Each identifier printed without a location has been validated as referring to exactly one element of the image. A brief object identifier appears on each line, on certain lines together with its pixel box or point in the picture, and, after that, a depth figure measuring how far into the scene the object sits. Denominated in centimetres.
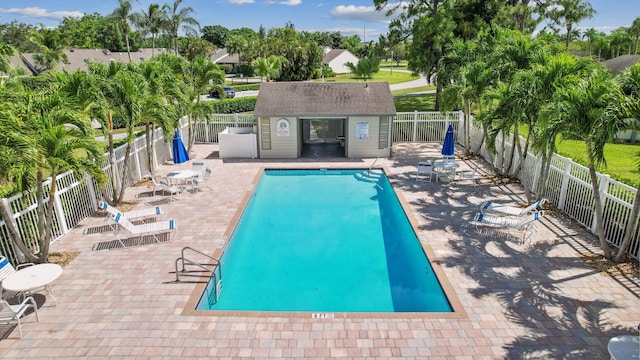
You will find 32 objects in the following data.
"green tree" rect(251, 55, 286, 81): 3903
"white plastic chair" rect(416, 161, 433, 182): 1580
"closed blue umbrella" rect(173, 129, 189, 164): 1651
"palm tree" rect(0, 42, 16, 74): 2075
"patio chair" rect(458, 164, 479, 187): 1558
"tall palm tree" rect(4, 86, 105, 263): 805
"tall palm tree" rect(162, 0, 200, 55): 5003
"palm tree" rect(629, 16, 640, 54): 5659
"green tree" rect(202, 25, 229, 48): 11825
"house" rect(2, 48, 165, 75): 4850
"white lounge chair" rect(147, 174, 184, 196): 1398
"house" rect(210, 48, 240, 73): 8311
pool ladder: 855
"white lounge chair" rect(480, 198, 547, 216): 1095
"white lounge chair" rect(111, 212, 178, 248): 1027
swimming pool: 859
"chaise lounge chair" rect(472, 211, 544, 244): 1029
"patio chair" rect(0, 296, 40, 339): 669
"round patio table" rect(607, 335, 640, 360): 552
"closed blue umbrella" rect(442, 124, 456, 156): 1722
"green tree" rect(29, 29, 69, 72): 4141
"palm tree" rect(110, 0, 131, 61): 4916
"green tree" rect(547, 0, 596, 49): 2926
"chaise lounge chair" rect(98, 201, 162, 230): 1125
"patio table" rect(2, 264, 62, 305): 726
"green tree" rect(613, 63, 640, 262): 723
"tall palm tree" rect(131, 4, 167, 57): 5062
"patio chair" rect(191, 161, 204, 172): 1727
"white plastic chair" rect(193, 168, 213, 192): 1471
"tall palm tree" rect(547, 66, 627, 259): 746
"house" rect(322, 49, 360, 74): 8044
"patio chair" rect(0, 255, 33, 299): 759
